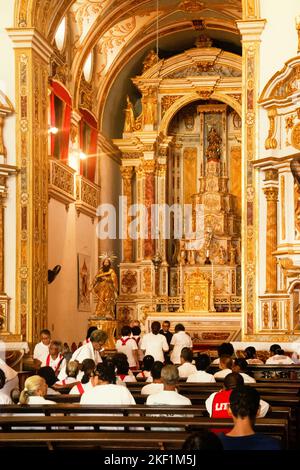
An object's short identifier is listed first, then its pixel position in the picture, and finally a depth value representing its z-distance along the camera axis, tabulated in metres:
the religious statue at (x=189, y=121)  31.08
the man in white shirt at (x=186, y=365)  13.09
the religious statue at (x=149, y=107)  29.81
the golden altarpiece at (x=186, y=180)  29.17
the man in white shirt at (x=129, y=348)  17.41
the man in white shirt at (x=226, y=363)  11.26
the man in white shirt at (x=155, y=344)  16.81
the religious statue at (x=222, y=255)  29.30
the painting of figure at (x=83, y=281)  26.23
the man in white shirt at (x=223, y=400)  8.12
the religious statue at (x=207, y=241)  29.33
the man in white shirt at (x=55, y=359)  13.08
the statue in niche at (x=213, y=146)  30.41
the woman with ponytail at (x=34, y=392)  8.88
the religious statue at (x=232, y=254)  29.25
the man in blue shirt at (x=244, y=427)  5.21
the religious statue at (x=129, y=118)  30.27
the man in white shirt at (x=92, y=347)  12.89
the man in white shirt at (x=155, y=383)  10.30
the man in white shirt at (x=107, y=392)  8.93
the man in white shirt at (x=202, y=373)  11.96
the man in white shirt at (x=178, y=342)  18.28
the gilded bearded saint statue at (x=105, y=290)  23.53
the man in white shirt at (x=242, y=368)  11.69
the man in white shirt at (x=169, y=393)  8.80
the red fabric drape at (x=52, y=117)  23.44
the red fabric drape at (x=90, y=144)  27.05
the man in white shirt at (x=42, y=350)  16.03
